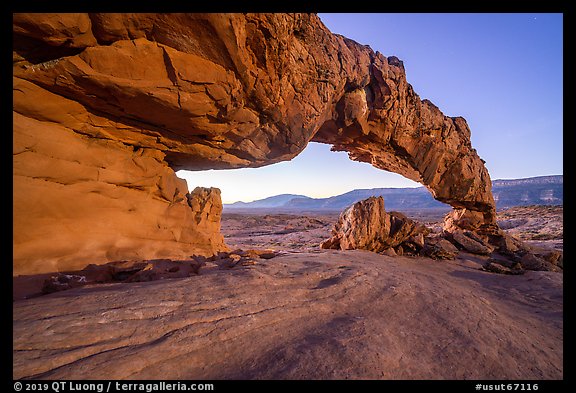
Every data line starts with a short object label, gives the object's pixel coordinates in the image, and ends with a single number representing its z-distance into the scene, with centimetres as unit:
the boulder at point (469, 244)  1291
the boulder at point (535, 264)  1073
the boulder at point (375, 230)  1166
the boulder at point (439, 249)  1156
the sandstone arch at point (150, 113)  476
